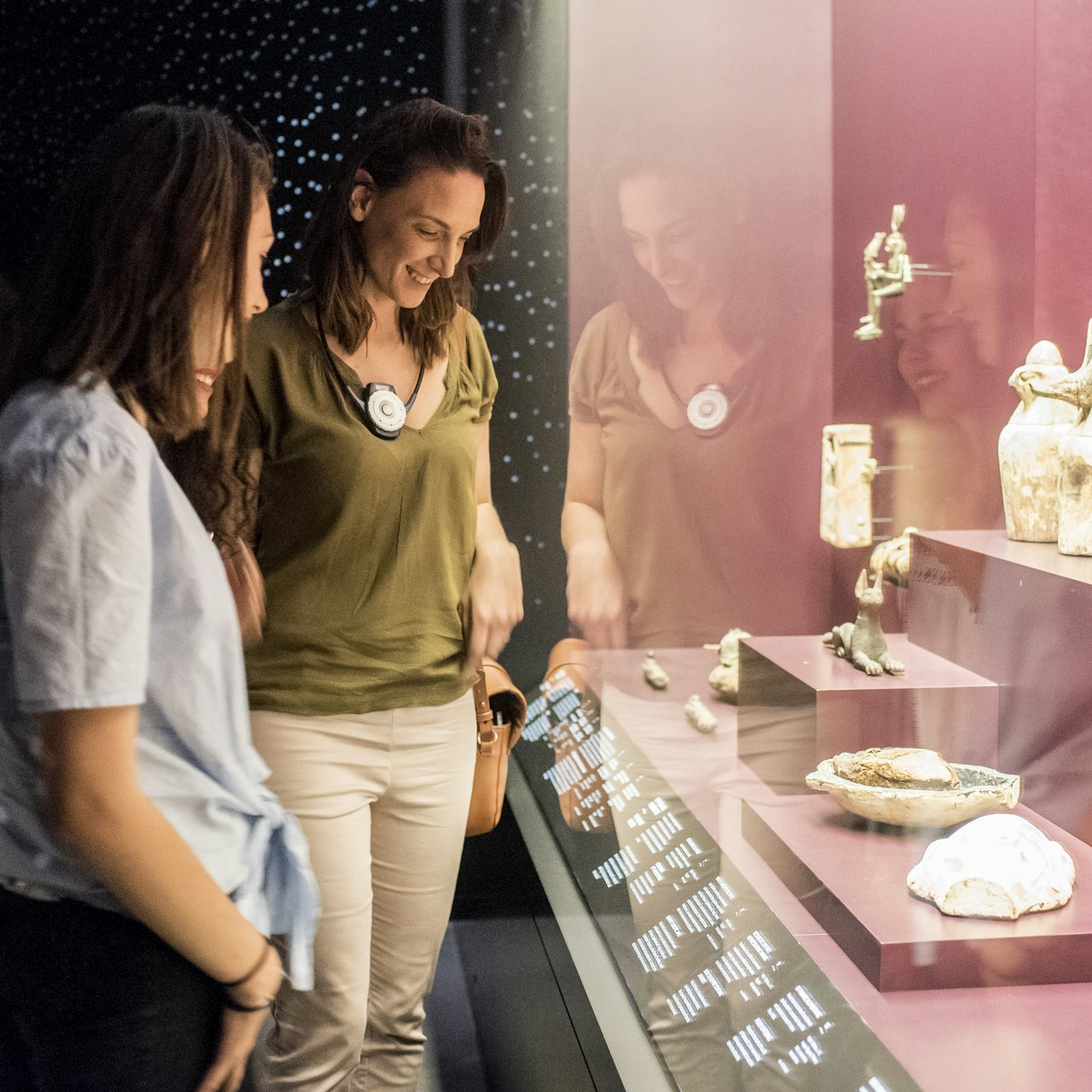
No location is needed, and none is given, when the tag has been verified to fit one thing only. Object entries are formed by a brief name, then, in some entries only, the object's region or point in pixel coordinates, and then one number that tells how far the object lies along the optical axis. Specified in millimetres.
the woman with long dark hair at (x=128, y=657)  784
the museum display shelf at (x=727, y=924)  1194
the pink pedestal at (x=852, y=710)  1648
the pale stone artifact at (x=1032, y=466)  1675
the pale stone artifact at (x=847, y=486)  1859
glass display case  1407
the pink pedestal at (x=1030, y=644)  1489
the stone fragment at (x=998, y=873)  1340
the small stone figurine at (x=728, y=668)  2141
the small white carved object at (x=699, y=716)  2223
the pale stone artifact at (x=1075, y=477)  1601
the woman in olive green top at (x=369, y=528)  1424
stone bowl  1534
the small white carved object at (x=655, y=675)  2352
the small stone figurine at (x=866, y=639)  1757
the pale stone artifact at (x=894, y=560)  1810
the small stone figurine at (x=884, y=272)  1763
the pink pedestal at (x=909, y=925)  1296
